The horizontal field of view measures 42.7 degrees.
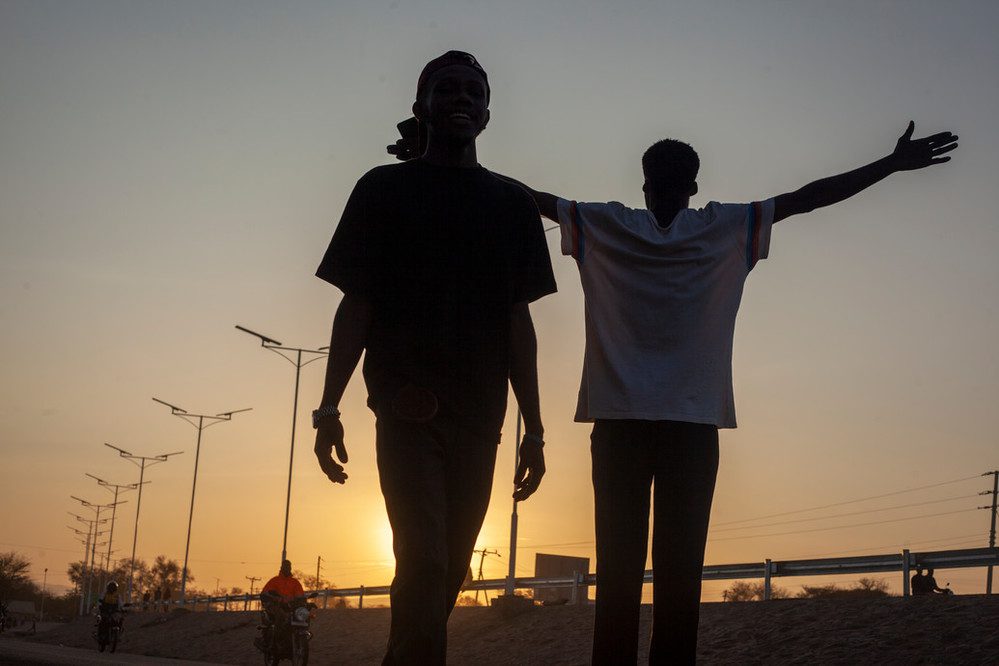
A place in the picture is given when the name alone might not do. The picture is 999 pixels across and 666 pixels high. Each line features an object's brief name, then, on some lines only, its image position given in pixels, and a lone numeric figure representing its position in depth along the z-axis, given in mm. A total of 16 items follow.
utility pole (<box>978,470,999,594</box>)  70444
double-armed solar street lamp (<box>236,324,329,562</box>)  48469
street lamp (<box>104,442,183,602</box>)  74112
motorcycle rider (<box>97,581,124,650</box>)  29406
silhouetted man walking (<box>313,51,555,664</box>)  3543
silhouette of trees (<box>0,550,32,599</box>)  154500
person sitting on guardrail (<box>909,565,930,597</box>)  16578
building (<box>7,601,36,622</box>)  140125
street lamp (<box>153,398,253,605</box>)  61575
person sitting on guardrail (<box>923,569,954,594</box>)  16625
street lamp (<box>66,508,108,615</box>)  97988
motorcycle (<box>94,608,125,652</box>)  29522
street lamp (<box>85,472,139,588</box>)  85350
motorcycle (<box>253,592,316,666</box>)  19703
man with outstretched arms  4141
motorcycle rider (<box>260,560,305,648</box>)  20125
